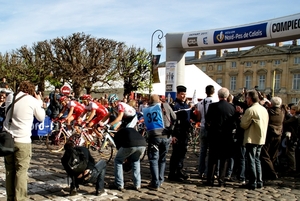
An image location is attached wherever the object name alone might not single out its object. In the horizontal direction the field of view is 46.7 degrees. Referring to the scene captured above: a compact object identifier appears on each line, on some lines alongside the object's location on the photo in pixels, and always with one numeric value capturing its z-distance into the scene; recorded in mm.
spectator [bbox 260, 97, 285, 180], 7625
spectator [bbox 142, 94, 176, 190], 6468
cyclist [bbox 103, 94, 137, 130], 6828
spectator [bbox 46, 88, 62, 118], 12984
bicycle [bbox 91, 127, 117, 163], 9156
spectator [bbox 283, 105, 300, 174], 8688
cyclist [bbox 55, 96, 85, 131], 10219
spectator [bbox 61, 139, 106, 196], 5793
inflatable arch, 10861
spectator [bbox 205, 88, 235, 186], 6766
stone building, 72000
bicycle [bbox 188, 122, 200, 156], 11948
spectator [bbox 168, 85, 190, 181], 7184
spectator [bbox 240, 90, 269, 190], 6719
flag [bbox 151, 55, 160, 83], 16766
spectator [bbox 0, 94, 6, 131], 11438
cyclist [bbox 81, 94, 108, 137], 9633
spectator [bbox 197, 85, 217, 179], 7490
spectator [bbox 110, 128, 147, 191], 6137
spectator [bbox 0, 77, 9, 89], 12628
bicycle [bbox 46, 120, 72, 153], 10586
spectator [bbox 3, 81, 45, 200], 4879
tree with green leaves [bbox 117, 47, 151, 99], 39375
